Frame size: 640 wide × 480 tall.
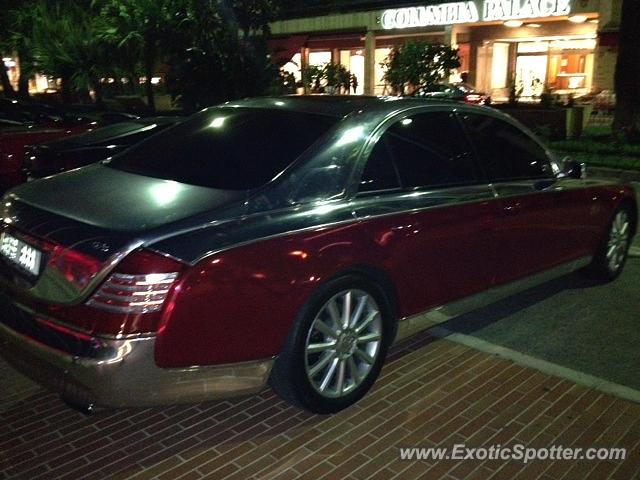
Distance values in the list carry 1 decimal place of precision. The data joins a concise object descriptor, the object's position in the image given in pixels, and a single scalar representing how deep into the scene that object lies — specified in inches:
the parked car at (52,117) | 370.0
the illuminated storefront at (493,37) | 1023.6
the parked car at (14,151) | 317.1
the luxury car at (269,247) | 114.7
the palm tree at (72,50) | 655.9
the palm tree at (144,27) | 519.5
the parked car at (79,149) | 279.4
